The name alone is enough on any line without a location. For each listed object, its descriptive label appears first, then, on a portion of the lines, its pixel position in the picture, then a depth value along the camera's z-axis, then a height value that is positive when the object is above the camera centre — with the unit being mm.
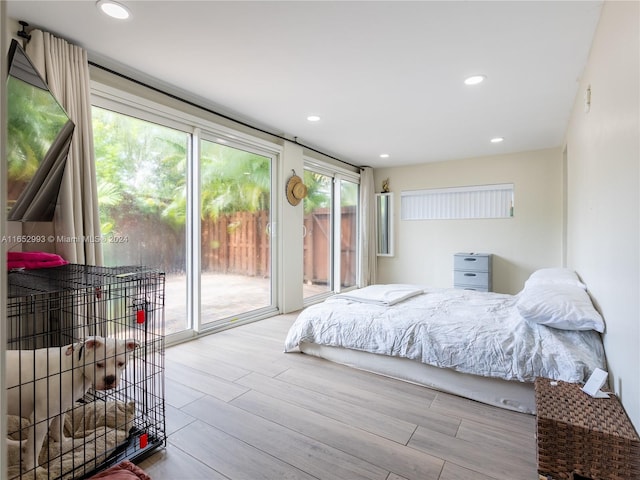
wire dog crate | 1375 -830
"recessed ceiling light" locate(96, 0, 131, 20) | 1820 +1308
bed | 1932 -669
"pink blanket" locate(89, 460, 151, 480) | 1349 -977
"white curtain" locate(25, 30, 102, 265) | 2047 +593
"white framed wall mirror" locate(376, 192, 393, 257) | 6148 +288
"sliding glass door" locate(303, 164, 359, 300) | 5117 +126
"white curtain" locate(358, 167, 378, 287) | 5992 +185
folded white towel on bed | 2924 -528
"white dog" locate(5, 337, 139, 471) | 1352 -589
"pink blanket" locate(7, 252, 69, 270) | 1763 -106
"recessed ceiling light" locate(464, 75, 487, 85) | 2645 +1289
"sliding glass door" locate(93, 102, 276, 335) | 2713 +260
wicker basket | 1232 -789
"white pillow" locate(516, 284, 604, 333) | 1910 -433
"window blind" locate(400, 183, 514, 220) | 5180 +602
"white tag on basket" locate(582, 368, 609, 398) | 1549 -704
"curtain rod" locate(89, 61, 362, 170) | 2552 +1309
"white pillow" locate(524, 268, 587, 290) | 2564 -336
